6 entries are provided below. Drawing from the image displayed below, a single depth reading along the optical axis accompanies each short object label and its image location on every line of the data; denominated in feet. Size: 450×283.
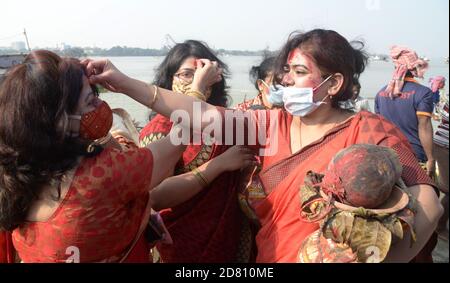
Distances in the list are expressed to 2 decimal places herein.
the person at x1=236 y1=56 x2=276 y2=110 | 9.87
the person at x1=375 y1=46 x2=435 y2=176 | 12.90
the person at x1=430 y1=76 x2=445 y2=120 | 15.57
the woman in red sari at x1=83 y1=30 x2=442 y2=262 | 4.77
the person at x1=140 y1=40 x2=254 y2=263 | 5.86
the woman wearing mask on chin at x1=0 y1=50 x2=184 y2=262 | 3.85
